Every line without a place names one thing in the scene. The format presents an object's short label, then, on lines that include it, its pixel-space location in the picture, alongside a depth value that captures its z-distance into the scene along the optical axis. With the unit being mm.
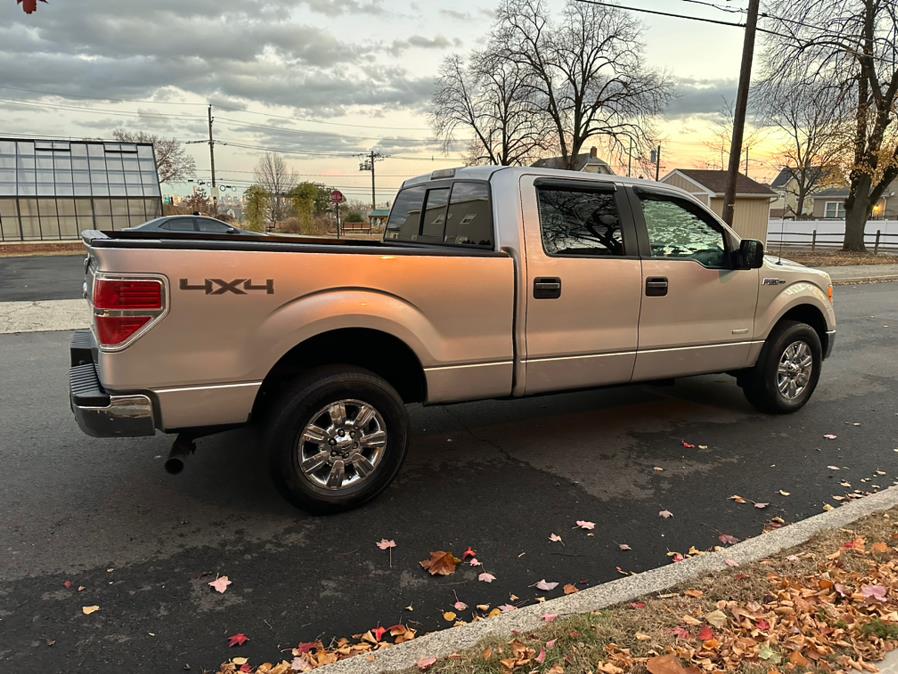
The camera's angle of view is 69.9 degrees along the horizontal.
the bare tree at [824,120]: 25156
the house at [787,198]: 70188
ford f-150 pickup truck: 3205
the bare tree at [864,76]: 24109
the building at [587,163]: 39303
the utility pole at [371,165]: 76400
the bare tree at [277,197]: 52719
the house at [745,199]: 37406
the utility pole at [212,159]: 44906
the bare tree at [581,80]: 33875
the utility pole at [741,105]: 14866
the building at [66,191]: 35062
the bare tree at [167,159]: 74625
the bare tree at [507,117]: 35250
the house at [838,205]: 65938
